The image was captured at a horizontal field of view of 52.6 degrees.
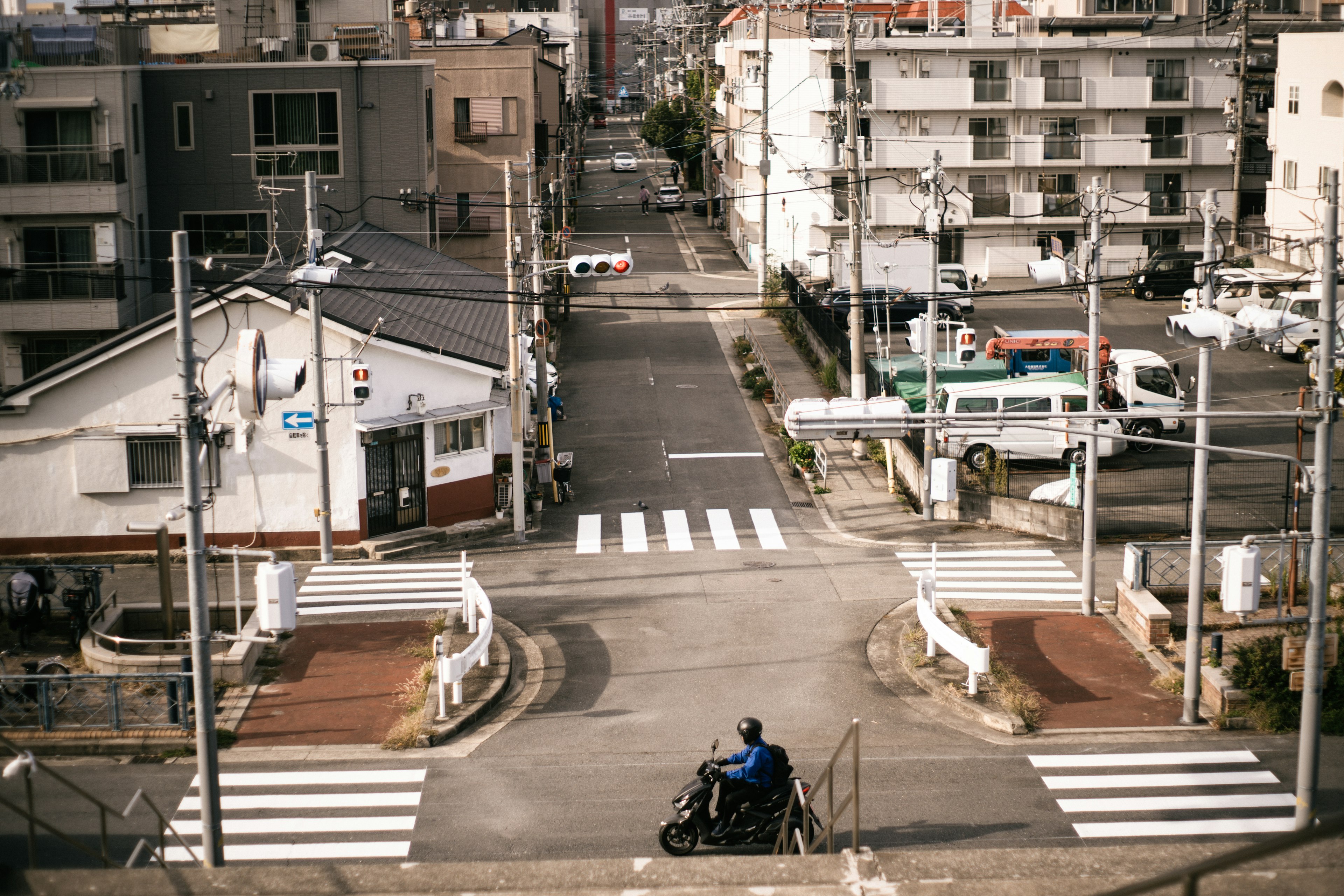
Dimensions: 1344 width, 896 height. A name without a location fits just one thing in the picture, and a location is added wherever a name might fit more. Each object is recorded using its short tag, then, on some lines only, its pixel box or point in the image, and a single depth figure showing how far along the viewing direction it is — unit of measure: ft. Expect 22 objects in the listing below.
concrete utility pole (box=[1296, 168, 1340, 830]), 48.29
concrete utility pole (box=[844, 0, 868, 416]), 106.42
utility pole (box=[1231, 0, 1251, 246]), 171.12
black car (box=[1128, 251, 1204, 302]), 165.78
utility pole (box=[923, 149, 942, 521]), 94.22
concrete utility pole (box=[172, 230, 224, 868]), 42.96
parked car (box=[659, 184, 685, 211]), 278.87
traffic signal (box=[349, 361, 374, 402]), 87.92
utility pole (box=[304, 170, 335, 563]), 84.02
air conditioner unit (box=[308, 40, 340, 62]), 136.26
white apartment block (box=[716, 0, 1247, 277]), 178.81
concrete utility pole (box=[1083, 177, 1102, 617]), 75.46
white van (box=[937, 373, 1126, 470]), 103.60
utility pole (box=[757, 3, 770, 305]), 176.04
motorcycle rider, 48.57
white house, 87.20
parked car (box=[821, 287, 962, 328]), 144.77
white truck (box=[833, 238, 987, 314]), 162.71
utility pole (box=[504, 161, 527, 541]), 92.12
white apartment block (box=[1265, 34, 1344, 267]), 158.81
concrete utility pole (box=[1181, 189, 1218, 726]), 60.54
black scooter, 48.55
